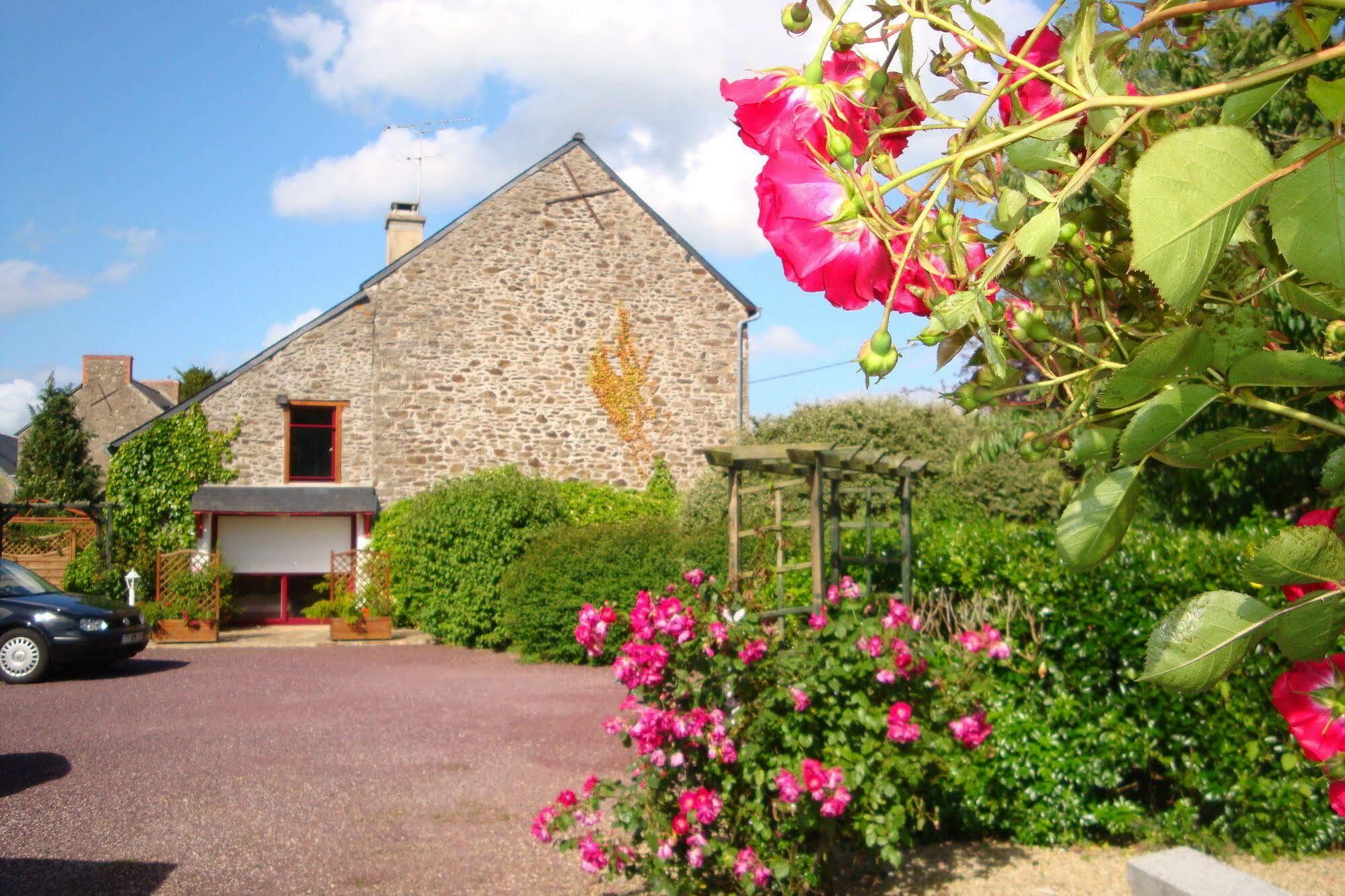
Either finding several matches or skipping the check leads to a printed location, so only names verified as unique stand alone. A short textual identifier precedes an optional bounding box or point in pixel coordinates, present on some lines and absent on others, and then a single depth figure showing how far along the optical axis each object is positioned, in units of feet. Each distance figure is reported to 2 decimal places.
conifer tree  75.10
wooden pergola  24.64
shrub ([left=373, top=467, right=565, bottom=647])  47.52
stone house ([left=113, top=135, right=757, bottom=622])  55.26
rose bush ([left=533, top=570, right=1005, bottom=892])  13.71
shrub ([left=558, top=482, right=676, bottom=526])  53.42
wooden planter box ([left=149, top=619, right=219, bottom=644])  50.52
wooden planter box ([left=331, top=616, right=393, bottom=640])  50.85
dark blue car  37.93
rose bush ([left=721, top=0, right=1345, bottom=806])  1.74
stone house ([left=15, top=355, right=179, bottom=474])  99.86
